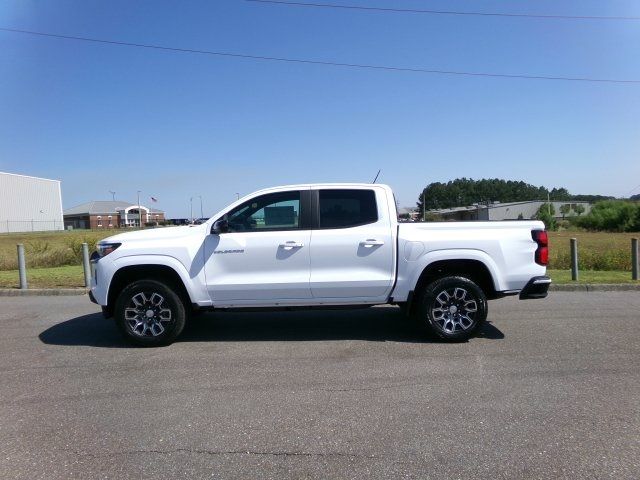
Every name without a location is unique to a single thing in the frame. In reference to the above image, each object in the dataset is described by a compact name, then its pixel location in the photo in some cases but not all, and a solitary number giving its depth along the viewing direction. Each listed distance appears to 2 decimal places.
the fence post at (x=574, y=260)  11.33
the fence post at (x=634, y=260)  11.22
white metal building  93.75
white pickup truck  6.20
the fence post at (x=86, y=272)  11.38
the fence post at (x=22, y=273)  11.47
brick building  121.56
